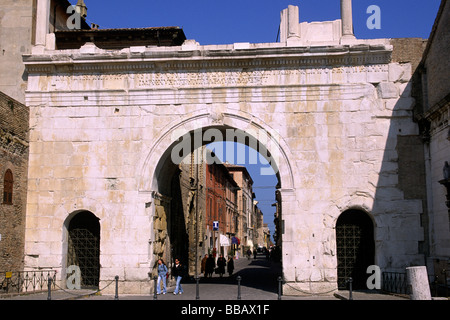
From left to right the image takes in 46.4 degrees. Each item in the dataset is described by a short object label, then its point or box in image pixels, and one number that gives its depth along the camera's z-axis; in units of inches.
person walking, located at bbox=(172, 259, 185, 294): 625.3
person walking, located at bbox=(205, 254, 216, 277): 918.9
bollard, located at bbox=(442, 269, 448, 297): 498.9
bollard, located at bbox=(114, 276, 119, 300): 548.7
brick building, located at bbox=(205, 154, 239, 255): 1510.8
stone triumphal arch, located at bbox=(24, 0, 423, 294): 601.9
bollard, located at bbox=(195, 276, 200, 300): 558.3
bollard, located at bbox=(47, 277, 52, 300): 507.9
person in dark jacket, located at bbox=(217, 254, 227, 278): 964.6
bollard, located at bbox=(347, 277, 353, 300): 498.4
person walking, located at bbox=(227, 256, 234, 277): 1008.2
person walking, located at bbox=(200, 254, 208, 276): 943.0
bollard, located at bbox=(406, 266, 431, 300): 388.3
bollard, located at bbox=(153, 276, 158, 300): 544.2
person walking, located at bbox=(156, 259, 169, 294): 618.2
